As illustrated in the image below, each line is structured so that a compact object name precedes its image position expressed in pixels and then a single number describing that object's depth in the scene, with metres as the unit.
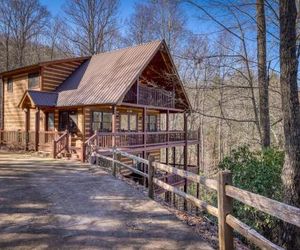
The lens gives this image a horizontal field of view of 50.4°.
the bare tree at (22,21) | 31.64
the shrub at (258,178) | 7.56
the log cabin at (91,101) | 16.77
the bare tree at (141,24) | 31.80
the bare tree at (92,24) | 32.38
